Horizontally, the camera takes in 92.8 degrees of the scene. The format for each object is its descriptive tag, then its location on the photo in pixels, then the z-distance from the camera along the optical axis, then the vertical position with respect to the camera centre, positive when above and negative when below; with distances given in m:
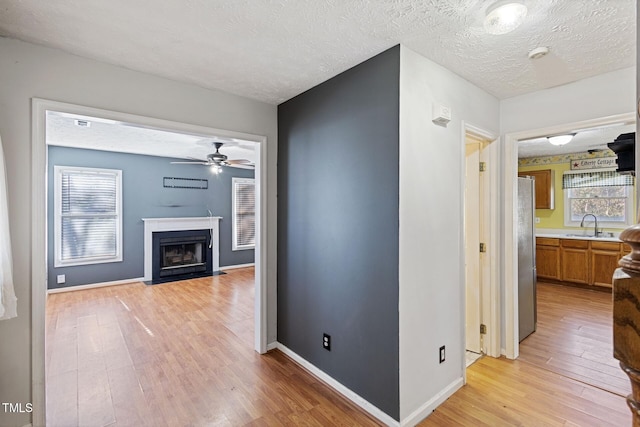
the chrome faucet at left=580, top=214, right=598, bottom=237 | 5.47 -0.20
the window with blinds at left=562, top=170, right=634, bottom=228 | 5.25 +0.30
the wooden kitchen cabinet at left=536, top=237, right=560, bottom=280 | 5.50 -0.81
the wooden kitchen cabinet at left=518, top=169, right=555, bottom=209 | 5.93 +0.48
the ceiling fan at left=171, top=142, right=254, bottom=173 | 4.60 +0.87
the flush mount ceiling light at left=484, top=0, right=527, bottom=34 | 1.54 +1.04
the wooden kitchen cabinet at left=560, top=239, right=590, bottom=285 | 5.17 -0.82
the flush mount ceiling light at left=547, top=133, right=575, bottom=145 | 3.64 +0.91
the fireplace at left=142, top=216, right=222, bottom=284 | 5.89 -0.48
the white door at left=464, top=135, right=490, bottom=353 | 2.96 -0.22
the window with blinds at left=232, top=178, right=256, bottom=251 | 7.12 +0.03
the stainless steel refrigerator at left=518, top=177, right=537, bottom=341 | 3.19 -0.49
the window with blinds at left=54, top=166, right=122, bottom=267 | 5.09 -0.01
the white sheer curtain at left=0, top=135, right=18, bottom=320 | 1.70 -0.28
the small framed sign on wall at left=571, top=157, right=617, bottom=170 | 5.32 +0.90
